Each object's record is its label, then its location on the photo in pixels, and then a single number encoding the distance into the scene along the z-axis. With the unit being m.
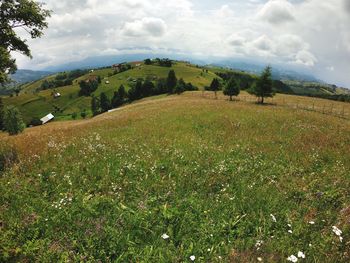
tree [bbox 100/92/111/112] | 137.88
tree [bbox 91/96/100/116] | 143.65
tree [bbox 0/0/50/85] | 12.05
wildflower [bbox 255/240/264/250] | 5.80
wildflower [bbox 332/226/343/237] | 5.81
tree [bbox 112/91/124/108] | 134.75
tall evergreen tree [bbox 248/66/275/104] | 59.81
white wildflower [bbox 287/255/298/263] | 5.03
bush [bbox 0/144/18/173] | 9.85
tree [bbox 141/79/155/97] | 128.88
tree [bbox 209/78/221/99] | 87.12
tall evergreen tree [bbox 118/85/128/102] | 137.81
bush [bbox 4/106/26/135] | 78.56
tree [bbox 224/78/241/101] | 69.76
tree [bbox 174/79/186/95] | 101.29
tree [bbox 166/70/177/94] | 119.29
